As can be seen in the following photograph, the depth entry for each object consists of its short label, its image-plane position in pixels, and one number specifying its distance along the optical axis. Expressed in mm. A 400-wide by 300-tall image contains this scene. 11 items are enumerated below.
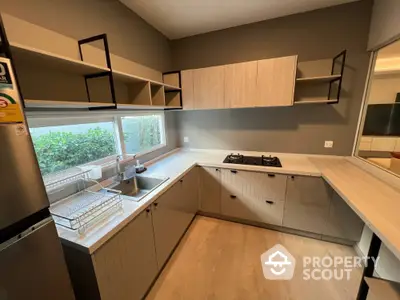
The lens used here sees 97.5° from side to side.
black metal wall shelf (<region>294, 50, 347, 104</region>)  1960
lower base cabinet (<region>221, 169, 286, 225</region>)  2121
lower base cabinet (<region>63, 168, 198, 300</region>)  1042
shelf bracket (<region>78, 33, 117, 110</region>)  1339
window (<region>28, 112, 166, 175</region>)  1342
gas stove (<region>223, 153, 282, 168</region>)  2204
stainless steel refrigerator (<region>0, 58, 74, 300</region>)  645
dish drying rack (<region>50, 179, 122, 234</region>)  1100
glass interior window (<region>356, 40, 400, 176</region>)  1893
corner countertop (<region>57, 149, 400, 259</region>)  1013
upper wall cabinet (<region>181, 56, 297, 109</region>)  2039
